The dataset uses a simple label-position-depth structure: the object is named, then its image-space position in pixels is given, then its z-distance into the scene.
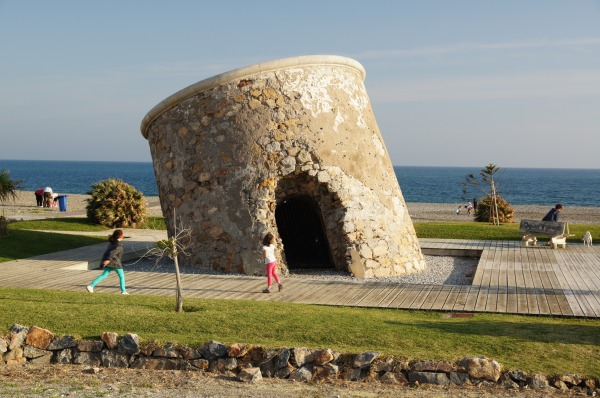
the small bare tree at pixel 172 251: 9.58
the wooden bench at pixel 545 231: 18.95
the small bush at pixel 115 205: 25.12
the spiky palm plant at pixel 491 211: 32.91
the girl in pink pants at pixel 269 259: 11.75
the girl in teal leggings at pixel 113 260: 11.58
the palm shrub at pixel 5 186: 19.28
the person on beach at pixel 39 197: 41.50
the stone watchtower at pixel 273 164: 13.84
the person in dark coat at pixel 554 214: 20.22
